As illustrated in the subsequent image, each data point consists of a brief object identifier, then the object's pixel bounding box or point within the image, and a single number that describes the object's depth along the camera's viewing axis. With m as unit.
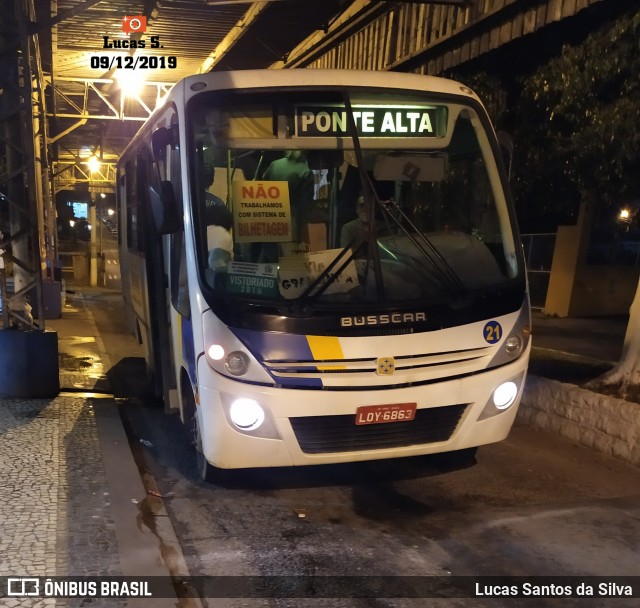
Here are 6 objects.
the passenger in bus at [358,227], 4.46
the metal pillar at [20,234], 6.89
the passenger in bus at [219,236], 4.36
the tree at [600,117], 6.35
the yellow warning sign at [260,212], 4.46
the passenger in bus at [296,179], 4.63
